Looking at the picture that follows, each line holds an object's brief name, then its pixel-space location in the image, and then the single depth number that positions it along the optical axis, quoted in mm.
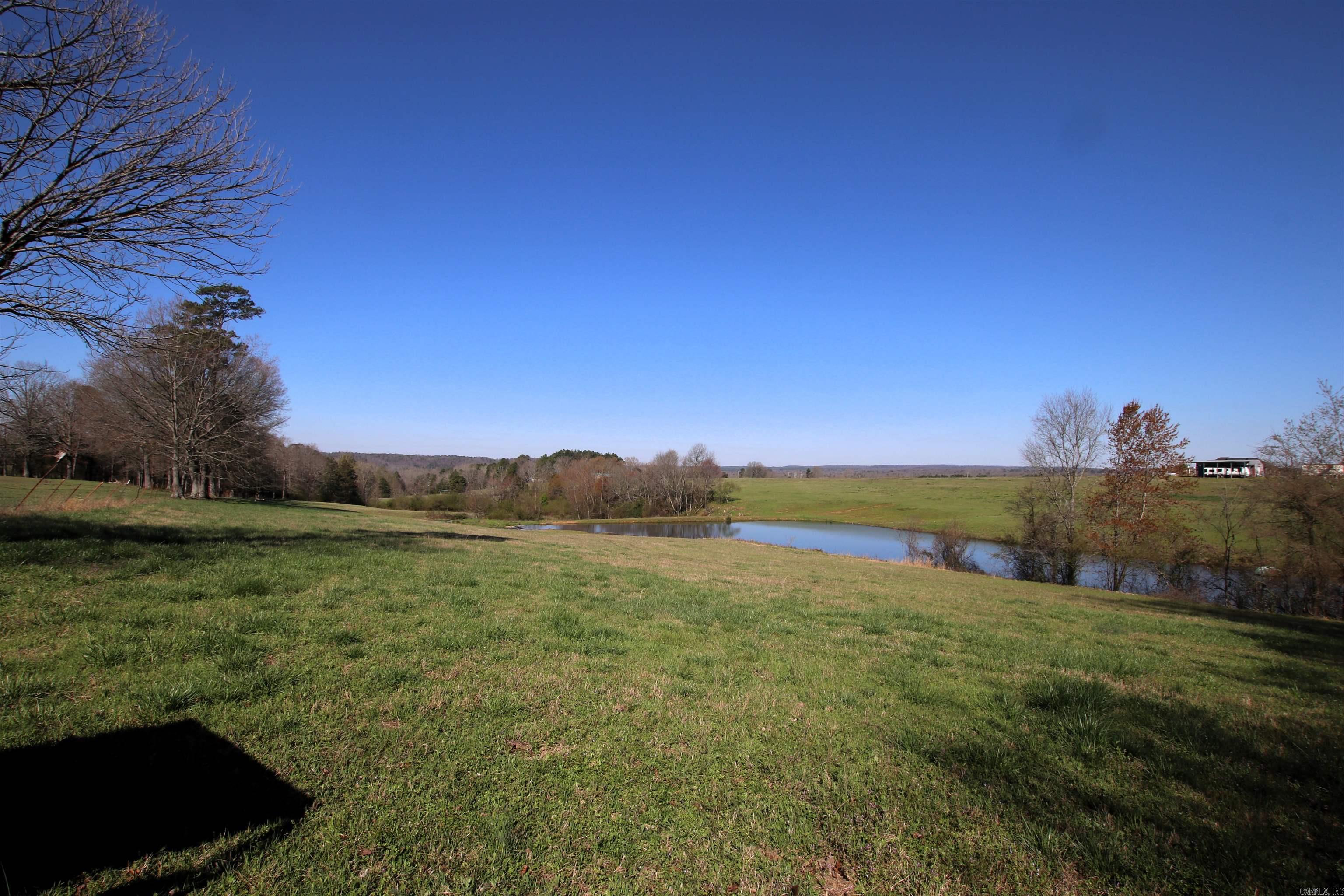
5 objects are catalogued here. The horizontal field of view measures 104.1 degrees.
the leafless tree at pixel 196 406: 26594
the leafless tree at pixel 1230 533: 25000
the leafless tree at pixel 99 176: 5914
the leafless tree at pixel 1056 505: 29188
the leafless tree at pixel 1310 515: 20953
